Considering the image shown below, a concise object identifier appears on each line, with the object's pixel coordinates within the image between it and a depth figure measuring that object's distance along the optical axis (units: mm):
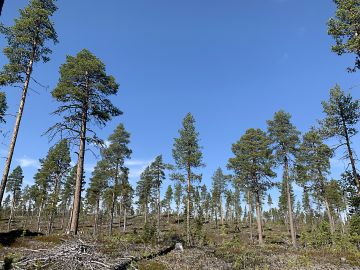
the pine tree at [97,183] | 44491
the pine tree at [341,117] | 24250
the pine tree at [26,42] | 17734
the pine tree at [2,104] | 28719
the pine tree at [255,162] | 33719
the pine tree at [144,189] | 61094
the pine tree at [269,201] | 97569
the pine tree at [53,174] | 43906
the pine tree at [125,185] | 44288
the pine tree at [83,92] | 19375
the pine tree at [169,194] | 87188
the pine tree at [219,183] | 72375
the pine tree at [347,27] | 15469
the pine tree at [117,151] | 37094
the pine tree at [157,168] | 49969
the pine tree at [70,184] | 51912
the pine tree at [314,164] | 36066
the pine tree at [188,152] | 32562
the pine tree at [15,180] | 60919
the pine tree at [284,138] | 33375
